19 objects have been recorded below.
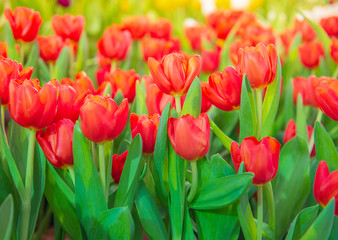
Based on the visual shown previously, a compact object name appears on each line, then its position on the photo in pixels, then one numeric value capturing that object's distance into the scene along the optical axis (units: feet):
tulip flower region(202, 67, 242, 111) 3.39
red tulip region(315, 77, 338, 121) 3.36
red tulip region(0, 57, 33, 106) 3.37
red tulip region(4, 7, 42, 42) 4.37
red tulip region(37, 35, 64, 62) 4.65
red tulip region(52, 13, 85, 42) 5.14
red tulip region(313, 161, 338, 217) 3.17
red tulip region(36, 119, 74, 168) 3.29
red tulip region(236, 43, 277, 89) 3.34
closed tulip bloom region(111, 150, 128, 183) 3.55
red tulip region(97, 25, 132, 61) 4.92
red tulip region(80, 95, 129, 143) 3.17
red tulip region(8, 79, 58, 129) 3.16
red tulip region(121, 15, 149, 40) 6.13
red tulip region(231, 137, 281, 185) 3.15
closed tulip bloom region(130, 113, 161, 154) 3.40
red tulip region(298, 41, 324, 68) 5.26
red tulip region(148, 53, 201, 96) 3.39
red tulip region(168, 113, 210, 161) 3.15
